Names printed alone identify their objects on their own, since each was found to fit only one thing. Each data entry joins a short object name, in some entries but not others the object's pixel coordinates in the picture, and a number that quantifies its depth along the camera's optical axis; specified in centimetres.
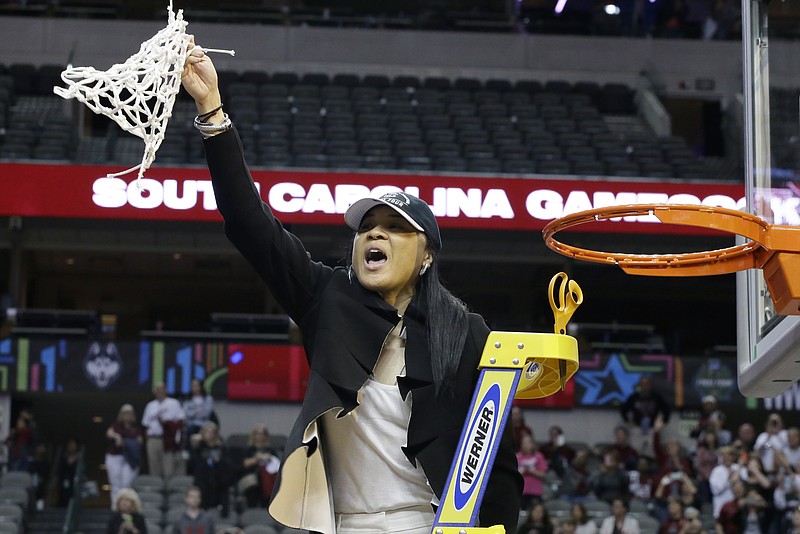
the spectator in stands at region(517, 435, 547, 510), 1427
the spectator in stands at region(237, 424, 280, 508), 1438
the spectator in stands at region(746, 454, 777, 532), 1388
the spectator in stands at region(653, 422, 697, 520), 1473
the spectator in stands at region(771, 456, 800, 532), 1371
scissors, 323
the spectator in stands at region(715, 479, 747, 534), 1392
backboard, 596
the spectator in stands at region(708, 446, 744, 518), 1414
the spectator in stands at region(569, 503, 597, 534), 1347
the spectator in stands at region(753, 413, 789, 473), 1455
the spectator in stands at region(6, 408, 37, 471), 1556
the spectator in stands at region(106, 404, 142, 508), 1520
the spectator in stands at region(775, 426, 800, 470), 1434
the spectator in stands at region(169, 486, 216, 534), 1353
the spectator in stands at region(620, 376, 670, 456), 1700
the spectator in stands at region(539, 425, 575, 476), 1566
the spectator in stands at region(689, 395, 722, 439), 1620
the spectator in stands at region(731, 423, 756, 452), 1528
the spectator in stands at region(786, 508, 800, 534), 1271
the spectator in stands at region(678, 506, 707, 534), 1296
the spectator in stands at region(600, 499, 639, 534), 1348
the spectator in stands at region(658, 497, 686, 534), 1388
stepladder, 312
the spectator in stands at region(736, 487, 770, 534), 1384
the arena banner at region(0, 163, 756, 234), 1873
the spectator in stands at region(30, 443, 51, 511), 1546
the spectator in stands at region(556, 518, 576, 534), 1312
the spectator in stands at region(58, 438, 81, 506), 1559
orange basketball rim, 452
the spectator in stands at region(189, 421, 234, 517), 1462
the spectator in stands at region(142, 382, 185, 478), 1562
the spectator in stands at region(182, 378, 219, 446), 1569
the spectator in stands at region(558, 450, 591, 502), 1499
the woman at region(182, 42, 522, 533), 324
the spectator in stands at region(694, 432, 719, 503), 1513
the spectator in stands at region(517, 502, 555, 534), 1332
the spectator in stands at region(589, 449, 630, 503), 1492
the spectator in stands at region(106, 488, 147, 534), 1305
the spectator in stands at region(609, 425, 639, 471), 1573
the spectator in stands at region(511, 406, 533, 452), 1537
